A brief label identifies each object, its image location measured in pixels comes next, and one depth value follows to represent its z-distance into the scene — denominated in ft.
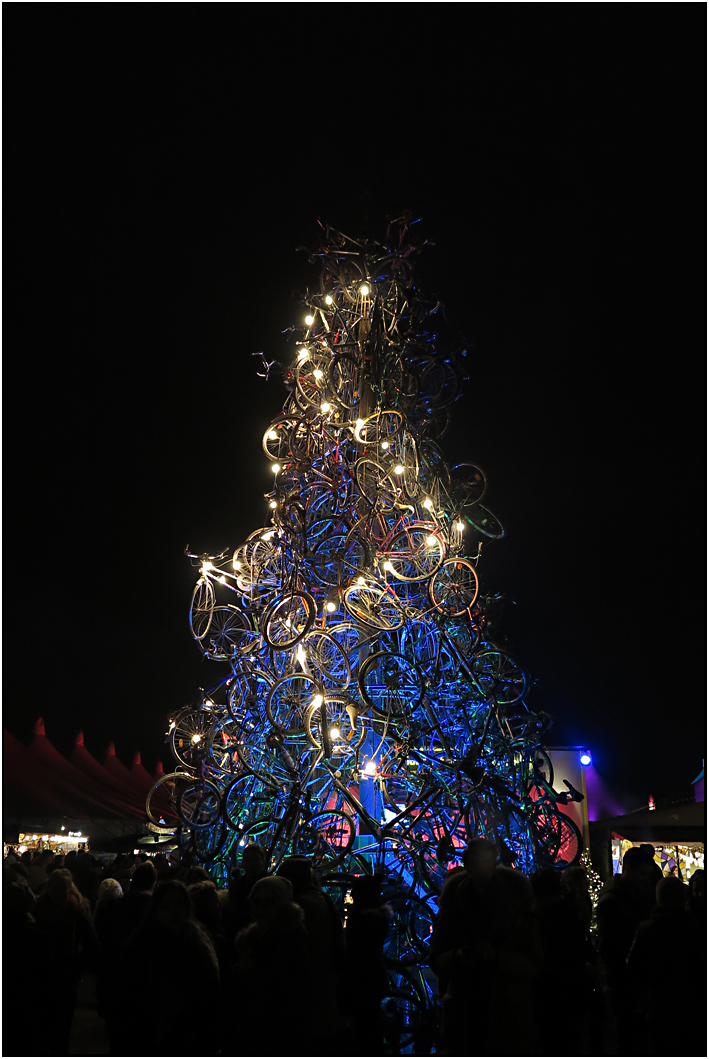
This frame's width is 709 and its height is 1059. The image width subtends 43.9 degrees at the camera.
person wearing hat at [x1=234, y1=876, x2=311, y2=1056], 11.54
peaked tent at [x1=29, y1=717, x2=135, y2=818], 53.26
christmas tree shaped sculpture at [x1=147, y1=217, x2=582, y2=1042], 21.06
